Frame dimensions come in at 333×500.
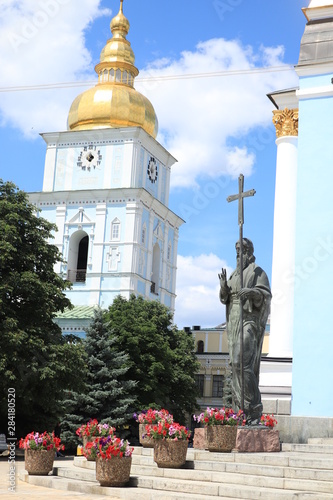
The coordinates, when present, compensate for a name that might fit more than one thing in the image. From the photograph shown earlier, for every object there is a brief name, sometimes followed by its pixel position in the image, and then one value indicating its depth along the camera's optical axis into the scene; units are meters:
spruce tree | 36.47
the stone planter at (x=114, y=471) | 11.34
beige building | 65.75
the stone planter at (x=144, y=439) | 14.29
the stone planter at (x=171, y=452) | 11.93
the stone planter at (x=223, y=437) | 12.60
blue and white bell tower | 55.12
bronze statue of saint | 13.42
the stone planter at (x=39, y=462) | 14.01
